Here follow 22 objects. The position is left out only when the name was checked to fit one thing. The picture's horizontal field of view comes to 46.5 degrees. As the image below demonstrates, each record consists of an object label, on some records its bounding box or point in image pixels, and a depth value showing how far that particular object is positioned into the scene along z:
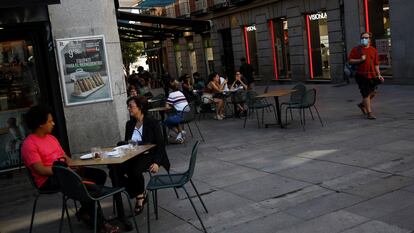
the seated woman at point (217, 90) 13.21
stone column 8.20
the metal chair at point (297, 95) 10.83
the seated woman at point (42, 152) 4.98
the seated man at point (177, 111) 10.16
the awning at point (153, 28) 12.20
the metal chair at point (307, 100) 10.10
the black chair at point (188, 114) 10.17
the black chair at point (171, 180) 5.00
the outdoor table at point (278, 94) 10.54
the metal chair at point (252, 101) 11.33
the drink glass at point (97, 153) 5.21
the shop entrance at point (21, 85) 8.27
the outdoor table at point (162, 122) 10.46
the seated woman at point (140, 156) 5.67
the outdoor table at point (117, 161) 4.95
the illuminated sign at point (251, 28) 25.00
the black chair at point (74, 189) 4.53
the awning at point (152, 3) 27.29
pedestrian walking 10.28
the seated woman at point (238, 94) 12.59
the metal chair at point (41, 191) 5.13
